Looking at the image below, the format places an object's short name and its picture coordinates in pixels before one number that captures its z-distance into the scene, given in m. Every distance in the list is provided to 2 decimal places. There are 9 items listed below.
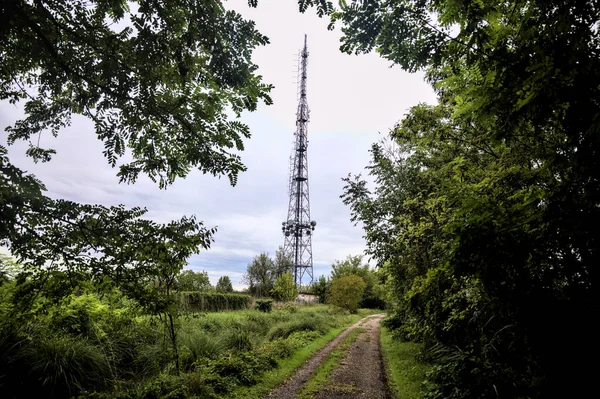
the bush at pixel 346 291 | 27.33
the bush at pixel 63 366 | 5.55
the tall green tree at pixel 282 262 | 33.29
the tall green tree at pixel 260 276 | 30.80
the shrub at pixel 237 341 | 9.62
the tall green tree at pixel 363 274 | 37.19
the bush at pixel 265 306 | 20.55
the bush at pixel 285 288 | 25.14
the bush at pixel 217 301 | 18.41
